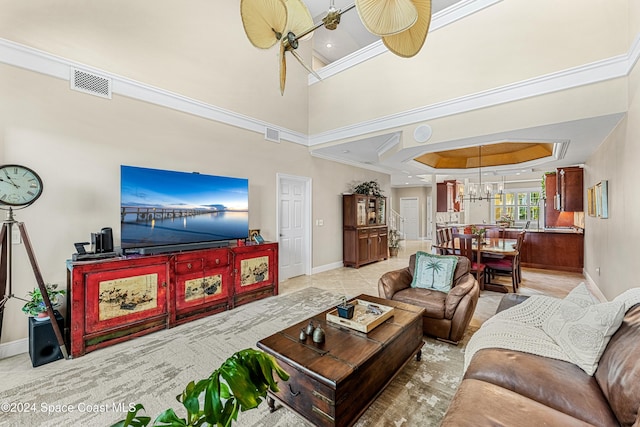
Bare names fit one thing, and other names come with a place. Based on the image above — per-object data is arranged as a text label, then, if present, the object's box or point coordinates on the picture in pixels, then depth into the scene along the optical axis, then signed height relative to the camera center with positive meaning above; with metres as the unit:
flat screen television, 3.06 +0.04
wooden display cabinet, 6.43 -0.46
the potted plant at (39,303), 2.50 -0.84
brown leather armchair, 2.69 -0.94
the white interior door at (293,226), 5.38 -0.28
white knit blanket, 1.74 -0.88
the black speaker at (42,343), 2.43 -1.17
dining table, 4.29 -0.63
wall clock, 2.43 +0.26
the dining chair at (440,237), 4.90 -0.48
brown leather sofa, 1.18 -0.91
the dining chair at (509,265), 4.44 -0.90
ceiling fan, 1.46 +1.14
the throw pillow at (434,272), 3.14 -0.72
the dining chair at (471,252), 4.31 -0.66
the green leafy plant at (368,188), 6.81 +0.58
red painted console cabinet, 2.60 -0.89
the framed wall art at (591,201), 4.49 +0.15
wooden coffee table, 1.53 -0.95
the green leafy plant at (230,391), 0.67 -0.47
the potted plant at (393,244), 7.98 -0.96
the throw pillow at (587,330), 1.54 -0.73
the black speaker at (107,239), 2.89 -0.28
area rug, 1.82 -1.35
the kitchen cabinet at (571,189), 5.68 +0.43
